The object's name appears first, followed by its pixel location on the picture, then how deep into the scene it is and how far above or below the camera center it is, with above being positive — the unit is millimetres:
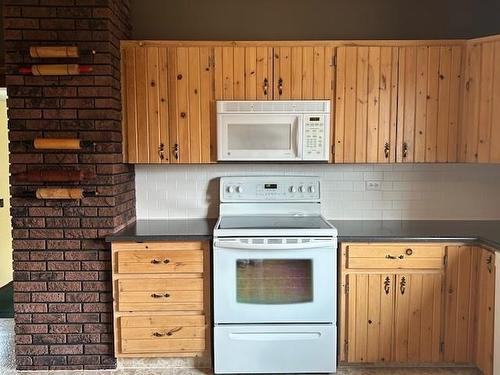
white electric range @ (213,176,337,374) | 2428 -893
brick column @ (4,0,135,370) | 2416 -225
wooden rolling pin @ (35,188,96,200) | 2438 -189
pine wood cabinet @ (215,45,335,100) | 2701 +626
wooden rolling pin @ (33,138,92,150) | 2404 +122
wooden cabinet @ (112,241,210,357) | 2473 -863
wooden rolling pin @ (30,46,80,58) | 2355 +673
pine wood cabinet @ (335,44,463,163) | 2701 +413
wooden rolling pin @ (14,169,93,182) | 2430 -82
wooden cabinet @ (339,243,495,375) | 2469 -917
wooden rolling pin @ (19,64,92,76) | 2379 +570
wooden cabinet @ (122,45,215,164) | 2689 +408
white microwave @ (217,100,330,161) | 2684 +224
